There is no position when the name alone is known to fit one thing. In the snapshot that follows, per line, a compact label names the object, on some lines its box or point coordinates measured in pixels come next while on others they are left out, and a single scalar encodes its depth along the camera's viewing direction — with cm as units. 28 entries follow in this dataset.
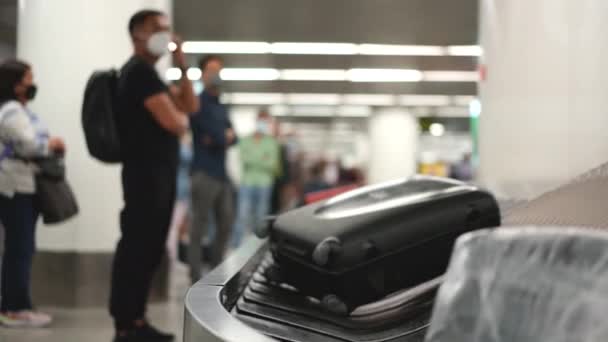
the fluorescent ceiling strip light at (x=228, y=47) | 1530
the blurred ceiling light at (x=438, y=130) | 3731
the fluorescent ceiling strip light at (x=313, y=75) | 1884
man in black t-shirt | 365
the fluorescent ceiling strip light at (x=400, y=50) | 1553
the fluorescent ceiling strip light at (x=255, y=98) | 2414
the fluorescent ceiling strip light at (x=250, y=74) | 1866
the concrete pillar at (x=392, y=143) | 2794
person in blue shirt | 559
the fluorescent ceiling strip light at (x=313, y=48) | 1526
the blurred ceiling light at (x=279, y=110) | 2803
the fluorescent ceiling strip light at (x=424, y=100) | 2484
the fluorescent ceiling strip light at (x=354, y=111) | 2928
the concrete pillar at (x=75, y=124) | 490
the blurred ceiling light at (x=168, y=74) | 566
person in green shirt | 920
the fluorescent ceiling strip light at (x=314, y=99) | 2452
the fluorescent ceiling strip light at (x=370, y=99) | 2434
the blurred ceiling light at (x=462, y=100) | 2488
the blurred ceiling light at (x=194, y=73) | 1950
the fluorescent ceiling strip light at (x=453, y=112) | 2905
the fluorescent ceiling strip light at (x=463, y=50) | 1534
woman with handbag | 405
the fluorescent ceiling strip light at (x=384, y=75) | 1895
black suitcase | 213
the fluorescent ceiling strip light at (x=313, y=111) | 2832
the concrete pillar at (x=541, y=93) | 308
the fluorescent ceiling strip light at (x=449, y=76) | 1912
